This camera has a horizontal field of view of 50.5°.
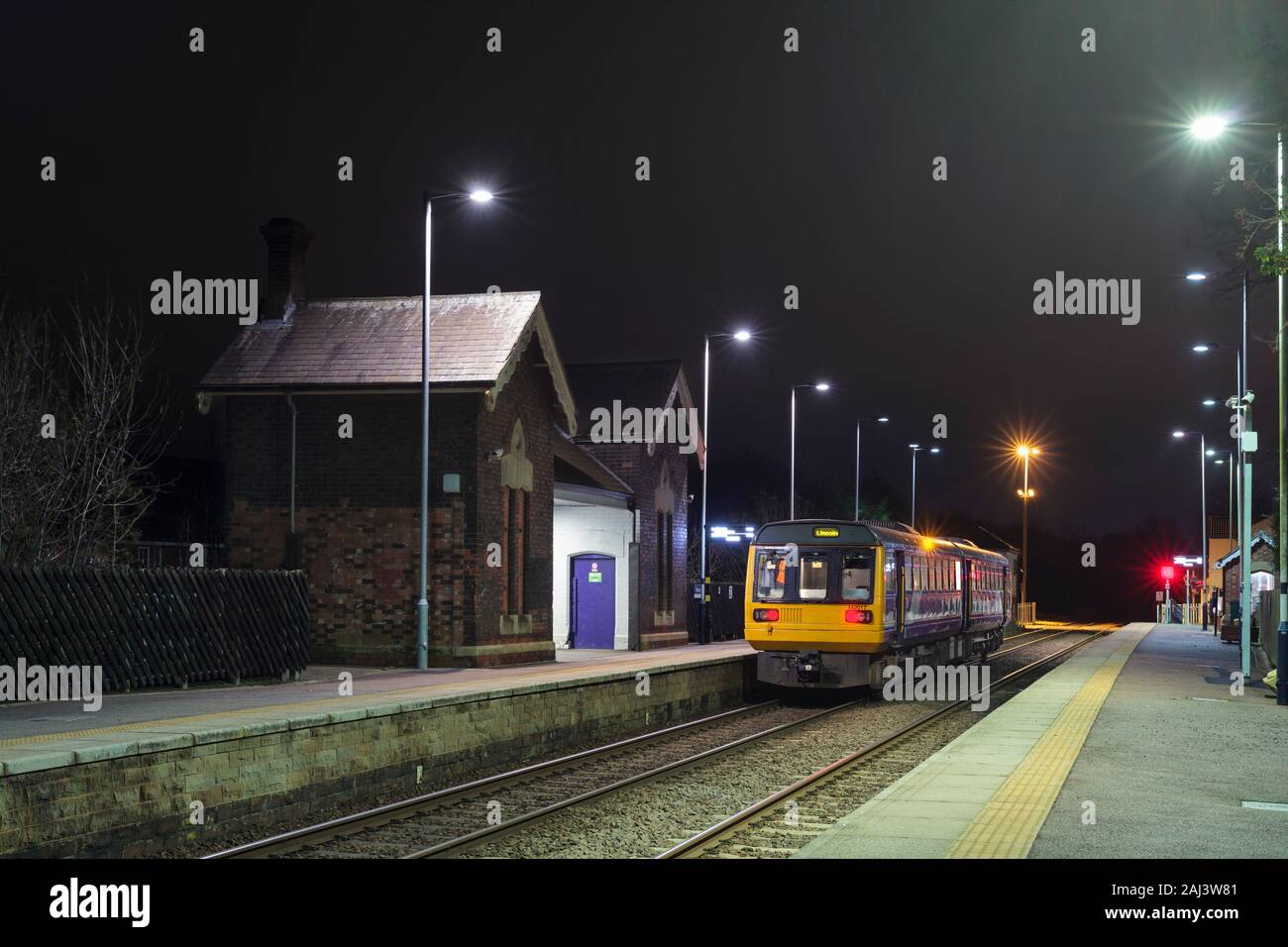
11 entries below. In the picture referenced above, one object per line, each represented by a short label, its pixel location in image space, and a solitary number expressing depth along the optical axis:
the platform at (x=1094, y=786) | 9.67
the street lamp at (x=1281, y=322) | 20.42
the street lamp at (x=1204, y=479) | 59.31
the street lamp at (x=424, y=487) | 22.28
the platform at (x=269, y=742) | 10.66
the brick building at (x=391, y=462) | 24.55
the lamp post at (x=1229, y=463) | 58.56
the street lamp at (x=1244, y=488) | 29.38
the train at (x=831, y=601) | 23.56
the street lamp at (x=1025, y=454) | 65.62
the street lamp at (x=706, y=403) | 34.22
